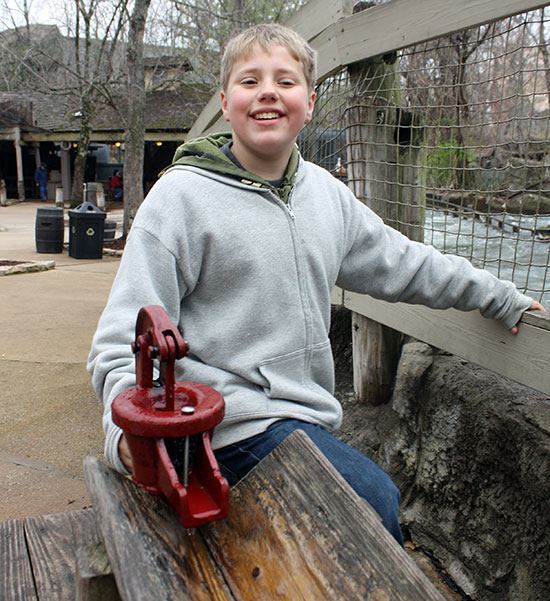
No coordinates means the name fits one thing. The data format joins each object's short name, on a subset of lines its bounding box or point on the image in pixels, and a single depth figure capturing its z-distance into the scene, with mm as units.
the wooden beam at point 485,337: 1983
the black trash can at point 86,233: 9703
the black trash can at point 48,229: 10172
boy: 1534
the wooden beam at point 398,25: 1954
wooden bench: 1565
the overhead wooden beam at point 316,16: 2797
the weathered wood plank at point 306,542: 1032
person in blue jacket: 25922
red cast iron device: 1067
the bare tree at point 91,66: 13303
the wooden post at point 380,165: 2729
